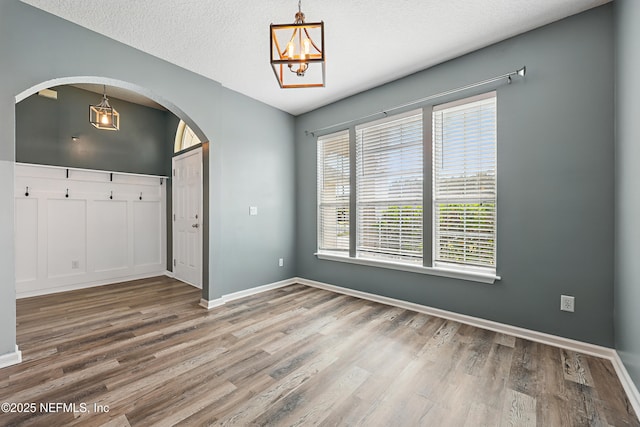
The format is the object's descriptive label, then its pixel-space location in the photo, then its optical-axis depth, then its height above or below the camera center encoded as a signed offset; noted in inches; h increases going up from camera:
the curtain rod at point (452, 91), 95.3 +49.0
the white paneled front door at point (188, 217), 163.2 -3.5
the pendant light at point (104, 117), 135.5 +48.5
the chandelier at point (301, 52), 59.6 +38.2
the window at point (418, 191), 105.0 +9.3
